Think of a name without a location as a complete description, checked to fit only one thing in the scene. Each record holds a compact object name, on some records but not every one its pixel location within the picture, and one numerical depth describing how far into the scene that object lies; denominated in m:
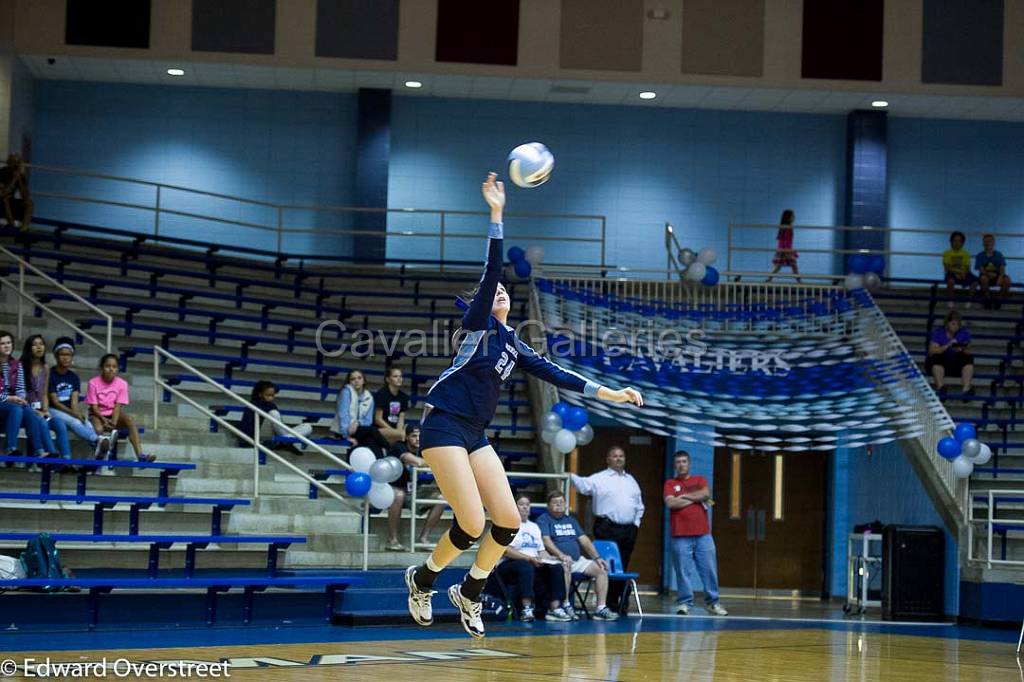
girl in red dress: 20.88
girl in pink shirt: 13.08
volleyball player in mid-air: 6.97
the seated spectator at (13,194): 17.73
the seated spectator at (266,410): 14.35
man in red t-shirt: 14.62
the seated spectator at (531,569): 12.69
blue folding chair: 13.87
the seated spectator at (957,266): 20.62
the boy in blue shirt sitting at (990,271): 20.61
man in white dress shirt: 14.41
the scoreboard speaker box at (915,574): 14.91
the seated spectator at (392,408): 14.36
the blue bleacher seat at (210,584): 10.26
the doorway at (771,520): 20.89
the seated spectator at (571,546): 13.23
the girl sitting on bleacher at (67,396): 12.84
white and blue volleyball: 7.02
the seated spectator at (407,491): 13.42
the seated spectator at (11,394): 12.25
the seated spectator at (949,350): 17.95
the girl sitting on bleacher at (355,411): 14.23
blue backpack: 10.49
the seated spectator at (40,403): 12.36
